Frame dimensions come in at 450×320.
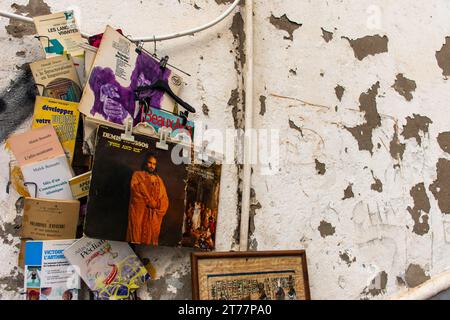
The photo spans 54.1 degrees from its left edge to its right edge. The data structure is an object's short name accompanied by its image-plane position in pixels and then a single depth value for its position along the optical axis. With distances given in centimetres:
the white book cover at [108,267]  116
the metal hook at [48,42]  126
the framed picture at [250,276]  129
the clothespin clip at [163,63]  139
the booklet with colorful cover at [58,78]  124
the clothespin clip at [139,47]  134
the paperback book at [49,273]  112
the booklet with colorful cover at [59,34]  125
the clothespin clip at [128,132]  124
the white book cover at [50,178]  117
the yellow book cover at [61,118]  122
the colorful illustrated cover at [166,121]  133
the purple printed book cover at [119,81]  124
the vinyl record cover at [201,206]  133
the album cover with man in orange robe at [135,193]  118
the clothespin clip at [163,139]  129
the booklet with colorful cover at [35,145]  118
